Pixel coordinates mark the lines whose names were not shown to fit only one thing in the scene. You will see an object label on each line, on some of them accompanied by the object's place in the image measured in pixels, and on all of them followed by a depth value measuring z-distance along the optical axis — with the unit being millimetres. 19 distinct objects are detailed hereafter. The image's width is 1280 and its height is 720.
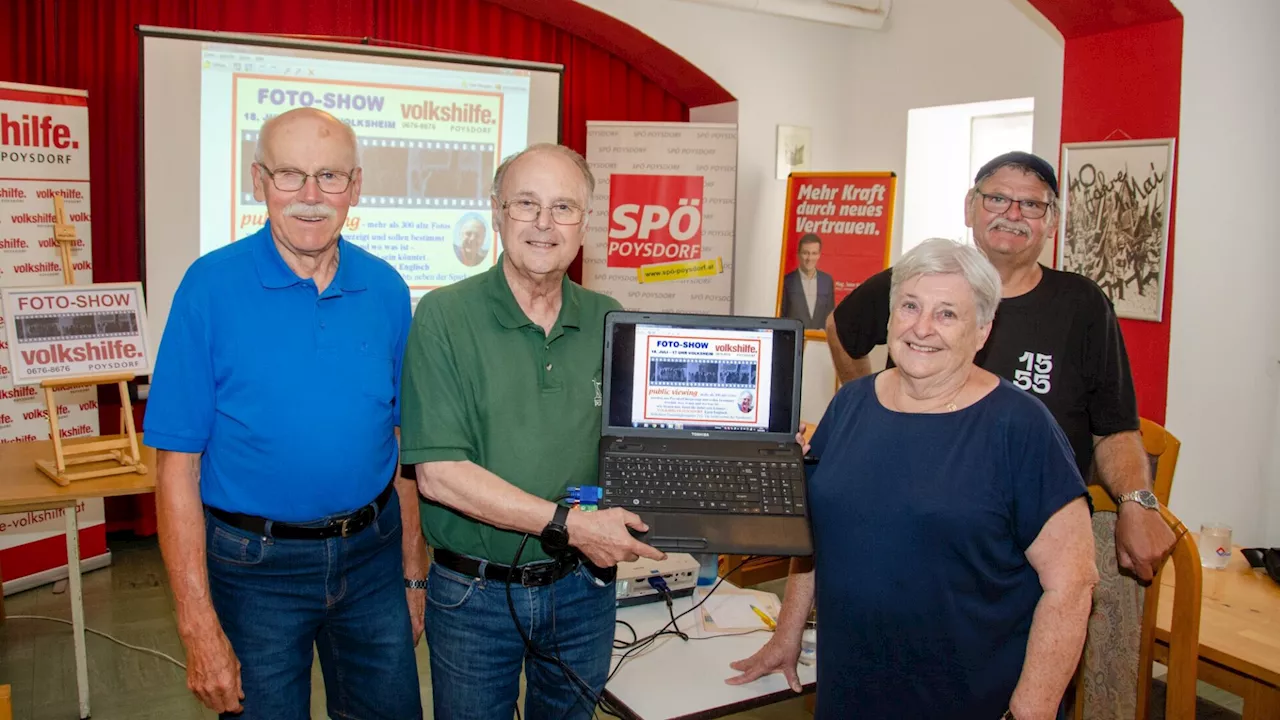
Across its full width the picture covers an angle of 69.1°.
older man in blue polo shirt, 1649
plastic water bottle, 2570
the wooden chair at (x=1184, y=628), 1879
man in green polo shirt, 1536
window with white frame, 5957
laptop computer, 1586
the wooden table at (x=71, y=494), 3004
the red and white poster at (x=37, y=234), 4035
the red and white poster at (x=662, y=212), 5672
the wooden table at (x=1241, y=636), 2100
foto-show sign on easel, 3312
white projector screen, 4211
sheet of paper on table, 2281
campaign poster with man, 5590
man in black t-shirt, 2074
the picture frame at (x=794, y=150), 6281
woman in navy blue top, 1467
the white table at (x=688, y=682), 1901
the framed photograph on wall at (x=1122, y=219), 4191
